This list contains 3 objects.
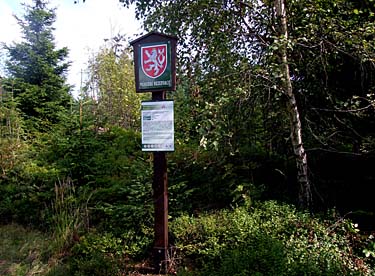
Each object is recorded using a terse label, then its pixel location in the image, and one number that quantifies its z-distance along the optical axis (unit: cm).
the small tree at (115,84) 1088
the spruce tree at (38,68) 876
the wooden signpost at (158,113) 340
